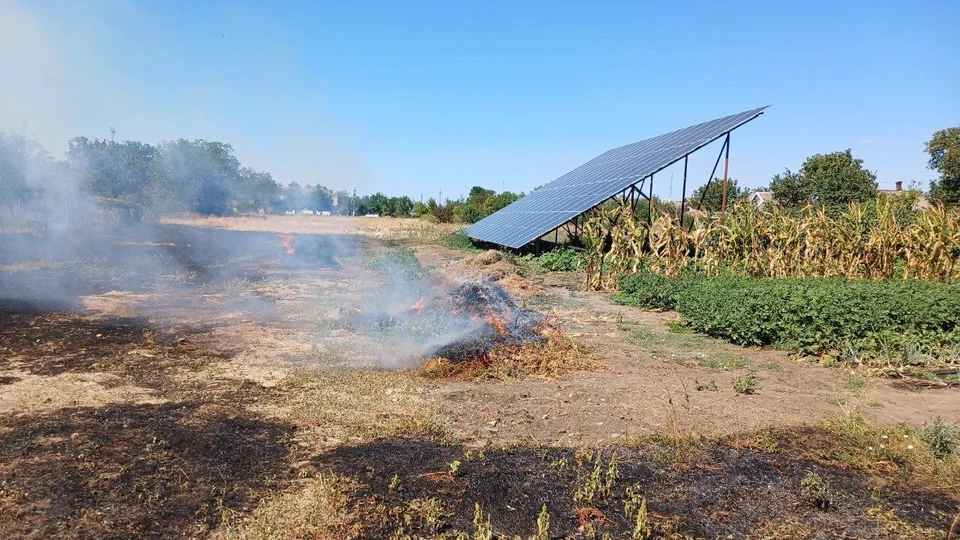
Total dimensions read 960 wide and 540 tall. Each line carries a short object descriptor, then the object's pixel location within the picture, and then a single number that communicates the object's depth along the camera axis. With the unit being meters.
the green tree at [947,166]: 29.55
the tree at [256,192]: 31.16
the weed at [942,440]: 4.79
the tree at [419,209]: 50.62
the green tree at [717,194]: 34.23
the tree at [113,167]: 22.06
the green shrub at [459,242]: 26.32
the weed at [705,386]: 6.79
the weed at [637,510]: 3.68
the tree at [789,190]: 31.73
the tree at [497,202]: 41.88
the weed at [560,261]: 17.97
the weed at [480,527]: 3.52
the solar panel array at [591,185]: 18.48
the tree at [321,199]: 36.38
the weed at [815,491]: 4.08
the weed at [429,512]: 3.75
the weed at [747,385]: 6.65
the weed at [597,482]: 4.12
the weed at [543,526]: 3.62
